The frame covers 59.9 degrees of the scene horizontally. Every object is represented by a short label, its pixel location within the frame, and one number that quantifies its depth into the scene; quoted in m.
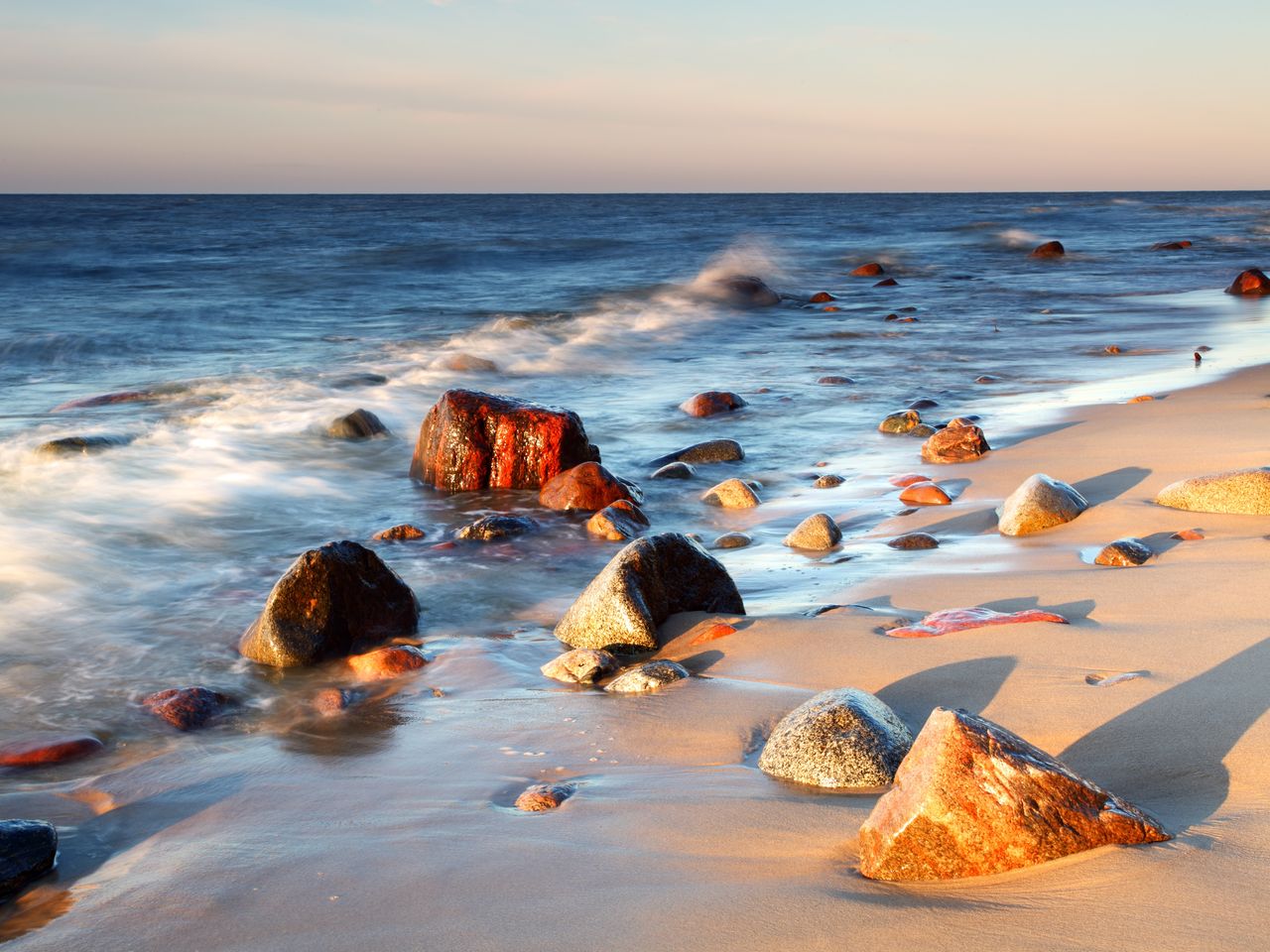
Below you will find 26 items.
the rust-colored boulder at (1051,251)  29.00
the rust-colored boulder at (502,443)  6.79
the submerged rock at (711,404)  9.51
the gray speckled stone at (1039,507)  5.02
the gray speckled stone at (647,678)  3.46
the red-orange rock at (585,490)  6.26
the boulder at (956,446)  6.94
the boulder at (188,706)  3.56
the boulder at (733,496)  6.32
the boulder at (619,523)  5.77
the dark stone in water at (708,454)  7.60
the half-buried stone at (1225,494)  4.64
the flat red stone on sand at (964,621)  3.54
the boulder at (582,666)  3.63
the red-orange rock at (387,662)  3.91
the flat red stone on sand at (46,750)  3.27
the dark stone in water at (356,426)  8.59
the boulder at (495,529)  5.70
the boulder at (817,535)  5.19
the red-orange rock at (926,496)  5.89
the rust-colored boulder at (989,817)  2.05
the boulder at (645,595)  3.95
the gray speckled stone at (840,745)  2.63
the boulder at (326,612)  4.08
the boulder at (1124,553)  4.21
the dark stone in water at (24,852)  2.43
